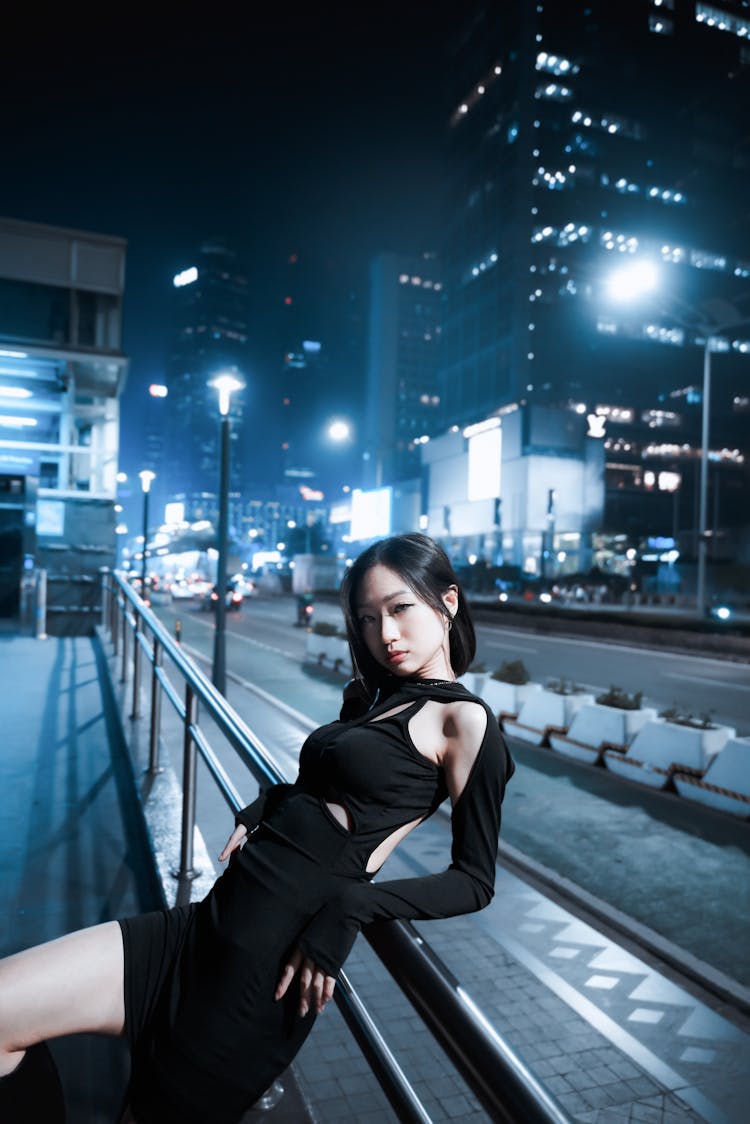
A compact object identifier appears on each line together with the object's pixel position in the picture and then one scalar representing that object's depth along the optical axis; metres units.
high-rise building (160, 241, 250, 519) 194.88
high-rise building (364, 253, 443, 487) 138.12
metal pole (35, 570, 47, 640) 13.38
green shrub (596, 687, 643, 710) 8.42
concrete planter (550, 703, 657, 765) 8.26
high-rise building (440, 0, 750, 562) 81.69
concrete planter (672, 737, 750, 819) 6.58
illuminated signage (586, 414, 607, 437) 41.98
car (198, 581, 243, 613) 34.88
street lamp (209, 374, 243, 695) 11.11
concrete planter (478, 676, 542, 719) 10.24
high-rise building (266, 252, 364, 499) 192.12
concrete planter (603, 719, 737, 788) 7.18
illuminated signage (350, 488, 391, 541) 69.25
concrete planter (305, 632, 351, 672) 16.08
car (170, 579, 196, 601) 44.61
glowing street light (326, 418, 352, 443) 26.30
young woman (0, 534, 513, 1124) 1.53
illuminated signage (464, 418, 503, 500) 69.38
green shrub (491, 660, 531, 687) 10.51
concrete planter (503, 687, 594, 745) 9.21
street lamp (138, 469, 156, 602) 23.32
